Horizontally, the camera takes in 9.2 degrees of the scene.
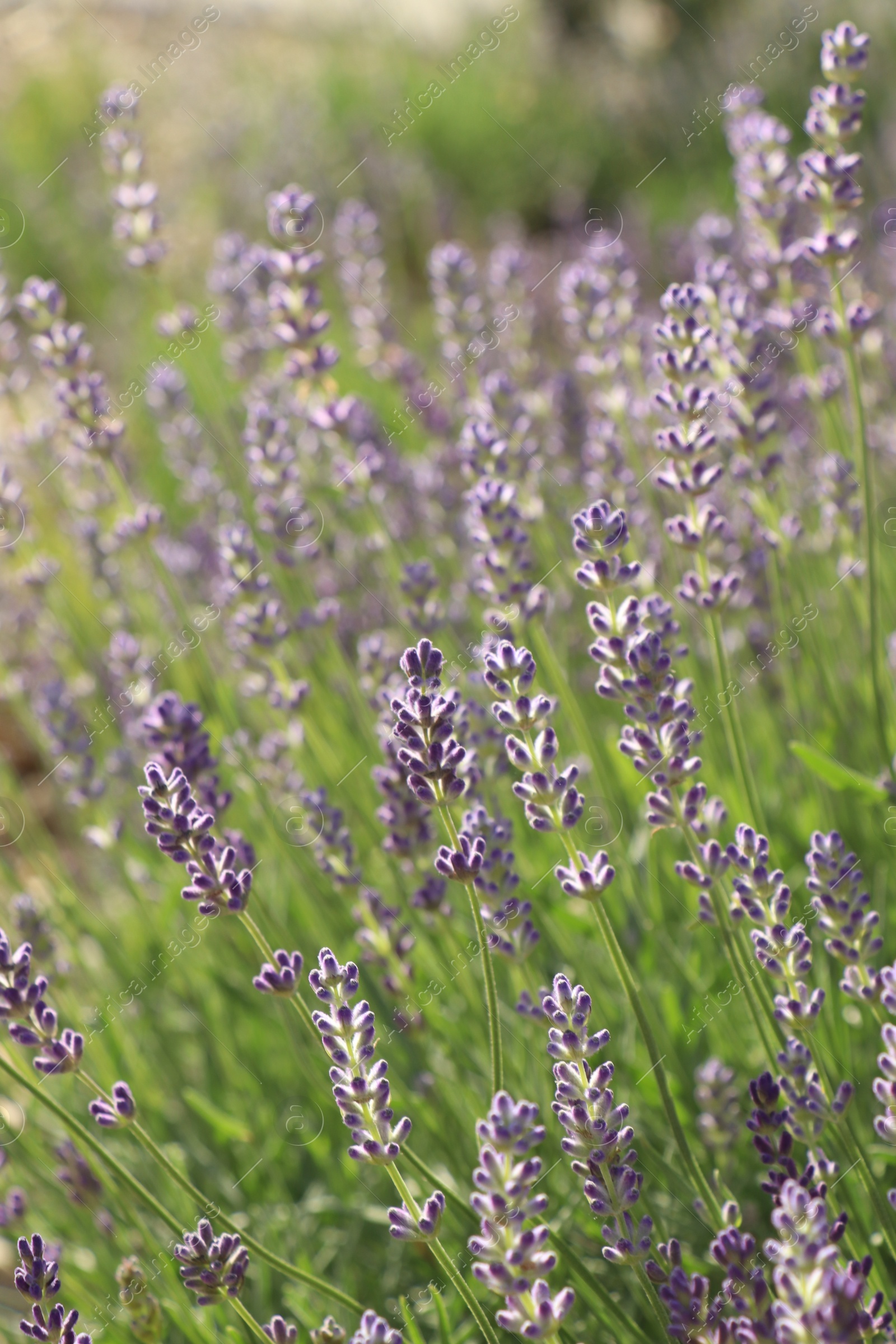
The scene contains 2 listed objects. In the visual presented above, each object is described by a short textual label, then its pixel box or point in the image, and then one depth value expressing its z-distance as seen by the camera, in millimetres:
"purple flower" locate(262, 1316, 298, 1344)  885
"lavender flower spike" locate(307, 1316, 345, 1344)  887
